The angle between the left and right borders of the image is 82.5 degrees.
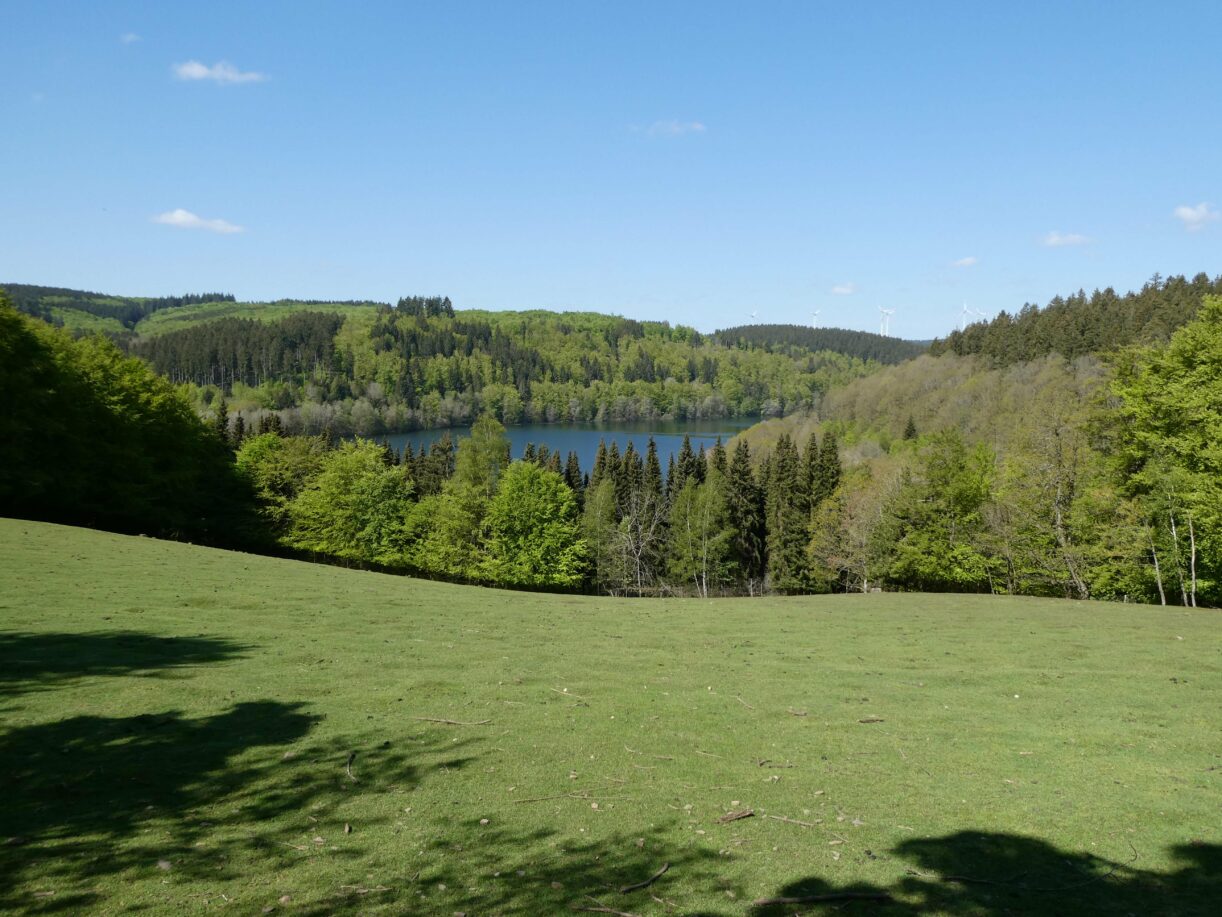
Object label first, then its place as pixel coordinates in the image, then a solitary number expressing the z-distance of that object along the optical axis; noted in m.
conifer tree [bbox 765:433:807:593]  67.00
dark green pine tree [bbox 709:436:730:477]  81.34
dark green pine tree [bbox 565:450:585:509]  87.88
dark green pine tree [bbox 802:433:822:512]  70.12
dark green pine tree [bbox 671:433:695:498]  85.19
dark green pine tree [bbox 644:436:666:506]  82.02
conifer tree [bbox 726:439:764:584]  75.44
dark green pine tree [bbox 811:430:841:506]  69.94
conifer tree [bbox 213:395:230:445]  73.57
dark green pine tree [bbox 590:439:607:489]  85.46
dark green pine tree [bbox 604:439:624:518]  86.75
